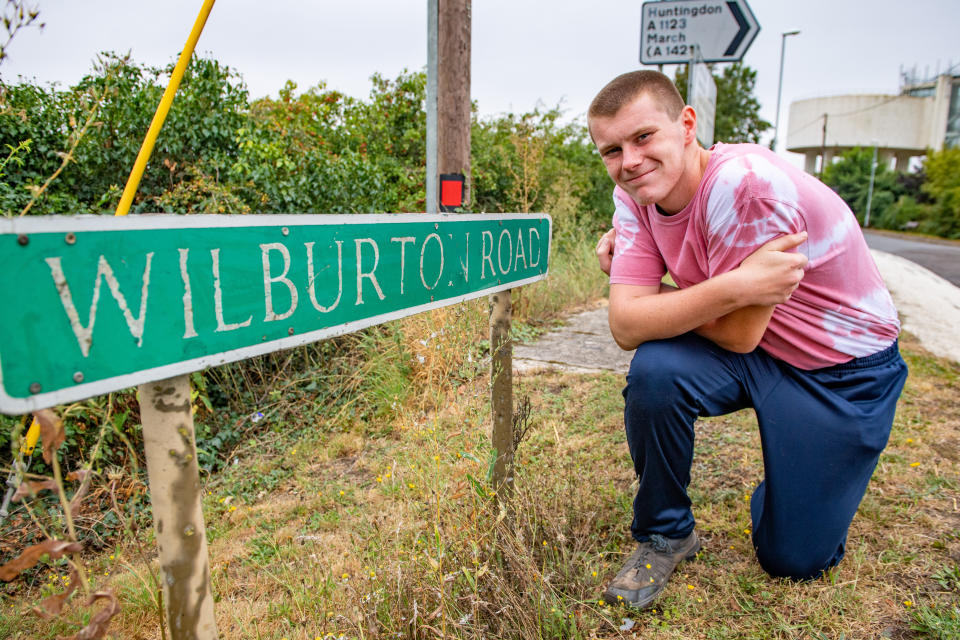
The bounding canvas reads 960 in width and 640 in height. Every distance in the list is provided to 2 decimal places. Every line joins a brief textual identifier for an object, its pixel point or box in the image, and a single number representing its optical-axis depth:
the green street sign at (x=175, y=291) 0.68
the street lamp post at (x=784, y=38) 26.48
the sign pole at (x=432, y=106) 4.17
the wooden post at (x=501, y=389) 1.85
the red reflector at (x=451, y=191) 4.32
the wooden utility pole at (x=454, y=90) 4.16
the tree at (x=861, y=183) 40.69
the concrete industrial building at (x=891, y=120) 51.12
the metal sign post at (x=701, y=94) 4.71
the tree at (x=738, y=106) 27.32
